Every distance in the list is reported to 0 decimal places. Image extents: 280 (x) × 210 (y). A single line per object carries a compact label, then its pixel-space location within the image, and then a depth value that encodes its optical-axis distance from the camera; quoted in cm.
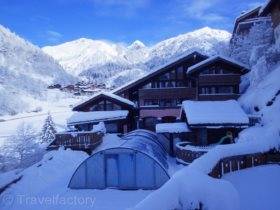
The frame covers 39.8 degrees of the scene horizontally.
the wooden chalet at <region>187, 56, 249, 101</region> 3841
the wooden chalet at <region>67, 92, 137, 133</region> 3734
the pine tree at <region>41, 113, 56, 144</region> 5893
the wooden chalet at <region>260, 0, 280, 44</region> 3656
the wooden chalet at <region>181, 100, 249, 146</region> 2895
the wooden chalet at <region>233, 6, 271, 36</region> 5005
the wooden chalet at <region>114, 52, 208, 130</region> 4156
